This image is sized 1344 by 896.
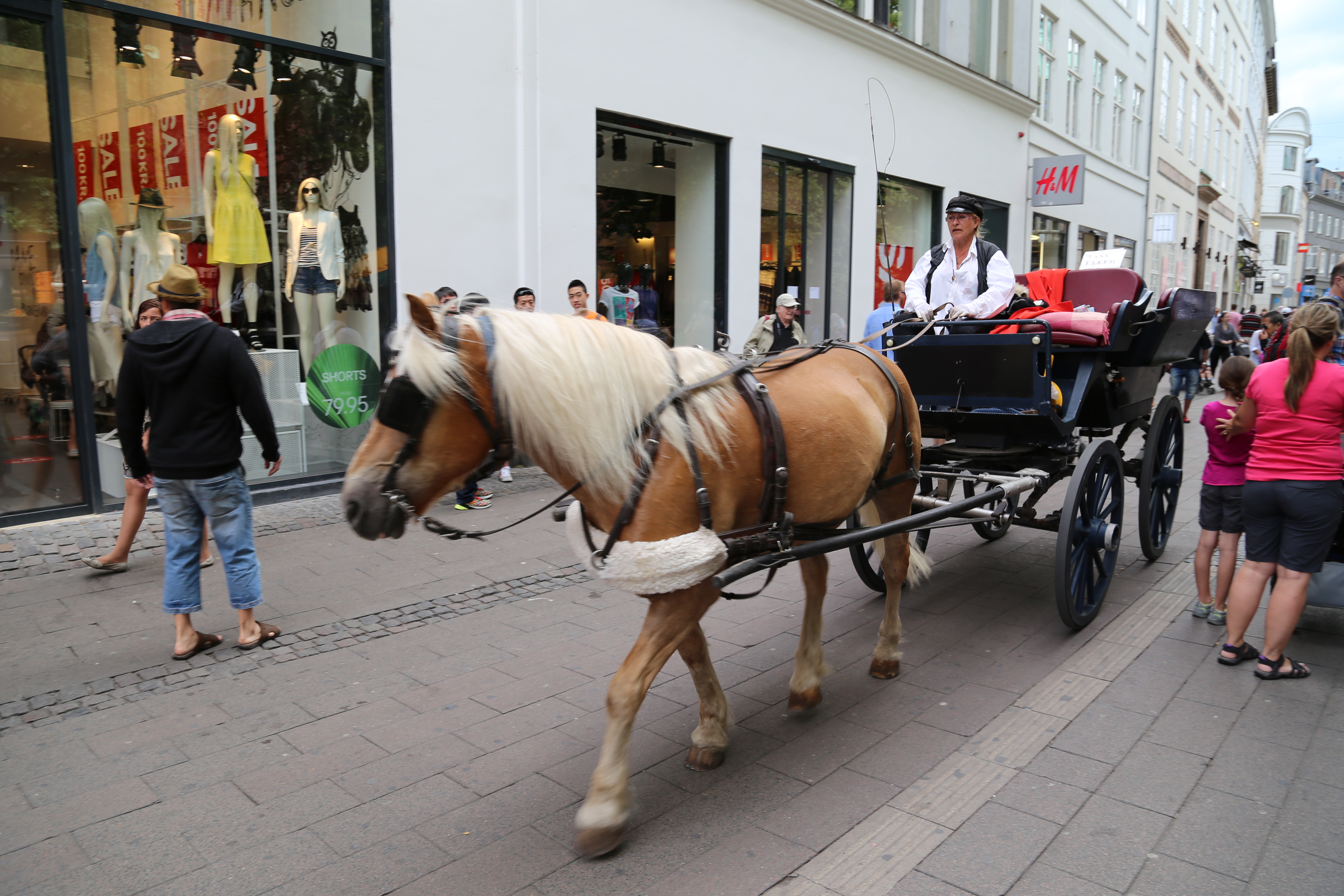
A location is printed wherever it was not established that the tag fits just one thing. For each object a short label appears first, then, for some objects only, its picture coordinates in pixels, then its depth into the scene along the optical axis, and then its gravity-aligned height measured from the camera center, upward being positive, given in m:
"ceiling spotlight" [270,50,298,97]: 7.51 +2.39
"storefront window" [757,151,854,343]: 11.70 +1.51
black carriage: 4.47 -0.50
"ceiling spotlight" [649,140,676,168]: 10.39 +2.31
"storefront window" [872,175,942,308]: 13.84 +2.09
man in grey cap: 9.32 +0.10
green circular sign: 7.85 -0.47
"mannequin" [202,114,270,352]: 7.40 +1.08
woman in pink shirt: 3.82 -0.62
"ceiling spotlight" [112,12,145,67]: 6.62 +2.40
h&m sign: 17.38 +3.37
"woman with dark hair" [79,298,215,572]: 5.41 -1.27
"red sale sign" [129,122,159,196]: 7.03 +1.51
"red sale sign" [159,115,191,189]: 7.22 +1.63
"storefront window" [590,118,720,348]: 10.13 +1.35
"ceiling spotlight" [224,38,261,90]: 7.34 +2.41
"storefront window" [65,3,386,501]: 6.64 +1.16
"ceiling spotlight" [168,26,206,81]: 6.99 +2.40
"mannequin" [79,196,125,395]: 6.55 +0.38
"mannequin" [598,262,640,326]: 10.66 +0.53
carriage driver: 5.07 +0.41
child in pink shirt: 4.41 -0.77
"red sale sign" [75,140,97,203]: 6.44 +1.30
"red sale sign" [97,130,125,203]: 6.75 +1.39
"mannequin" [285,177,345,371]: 7.74 +0.71
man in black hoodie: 4.17 -0.47
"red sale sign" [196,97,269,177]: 7.39 +1.90
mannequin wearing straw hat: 6.85 +0.73
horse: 2.48 -0.34
